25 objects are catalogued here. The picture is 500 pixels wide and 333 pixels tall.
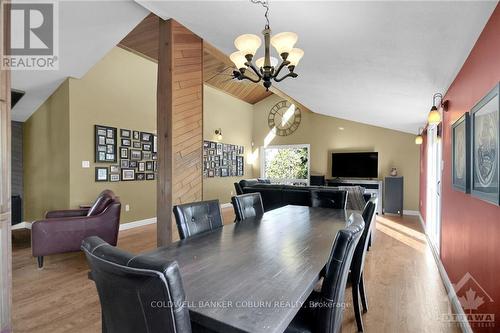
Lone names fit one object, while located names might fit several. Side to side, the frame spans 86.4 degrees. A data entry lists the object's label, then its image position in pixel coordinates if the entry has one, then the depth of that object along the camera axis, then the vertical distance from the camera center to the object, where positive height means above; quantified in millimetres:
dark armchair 3170 -772
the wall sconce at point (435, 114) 2959 +557
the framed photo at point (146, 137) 5541 +605
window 8555 +25
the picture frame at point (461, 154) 1962 +85
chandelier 2150 +973
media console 6890 -512
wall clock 8695 +1578
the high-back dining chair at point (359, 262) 2012 -754
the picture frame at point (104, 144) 4750 +398
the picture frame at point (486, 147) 1404 +99
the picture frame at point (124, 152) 5129 +257
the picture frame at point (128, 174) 5195 -174
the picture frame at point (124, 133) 5126 +629
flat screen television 7285 -13
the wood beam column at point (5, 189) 1720 -155
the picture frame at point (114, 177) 4961 -223
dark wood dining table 915 -509
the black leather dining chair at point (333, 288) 1221 -583
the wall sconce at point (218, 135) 7641 +865
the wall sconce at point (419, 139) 5431 +508
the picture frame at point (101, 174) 4770 -156
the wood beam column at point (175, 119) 3203 +569
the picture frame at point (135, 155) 5330 +211
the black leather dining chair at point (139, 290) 755 -379
